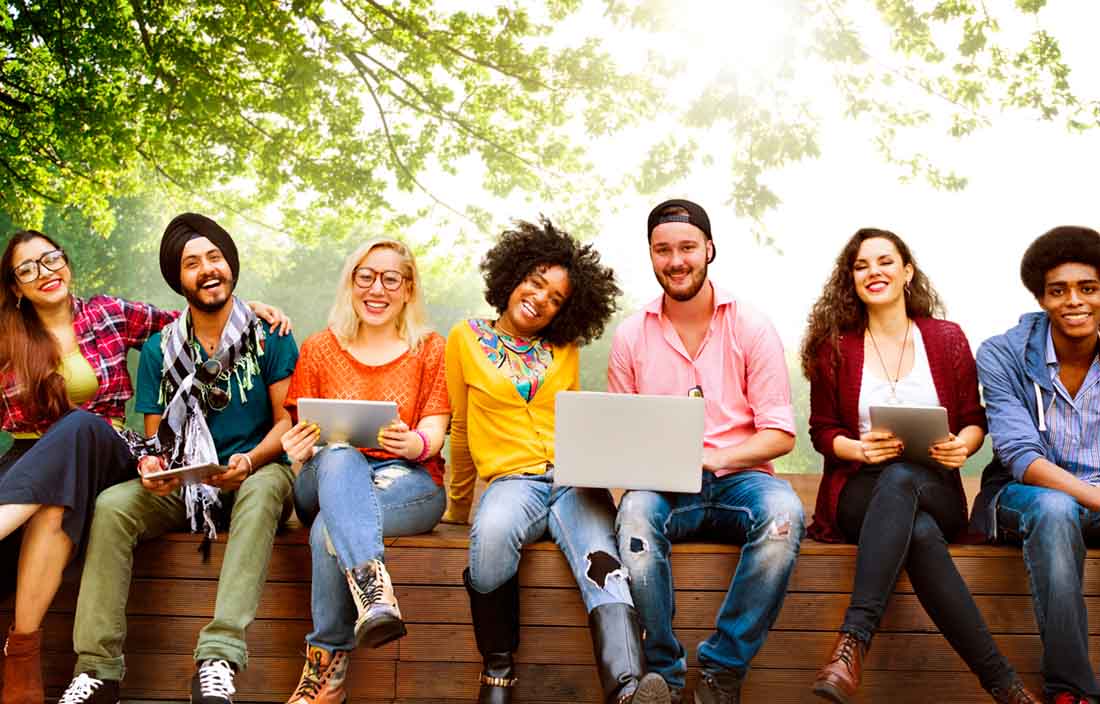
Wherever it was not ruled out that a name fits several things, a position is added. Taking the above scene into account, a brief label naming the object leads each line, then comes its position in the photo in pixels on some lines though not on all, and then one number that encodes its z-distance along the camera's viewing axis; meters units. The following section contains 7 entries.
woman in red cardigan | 2.33
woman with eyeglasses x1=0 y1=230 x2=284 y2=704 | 2.43
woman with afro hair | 2.31
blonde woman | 2.32
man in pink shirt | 2.38
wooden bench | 2.64
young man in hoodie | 2.53
